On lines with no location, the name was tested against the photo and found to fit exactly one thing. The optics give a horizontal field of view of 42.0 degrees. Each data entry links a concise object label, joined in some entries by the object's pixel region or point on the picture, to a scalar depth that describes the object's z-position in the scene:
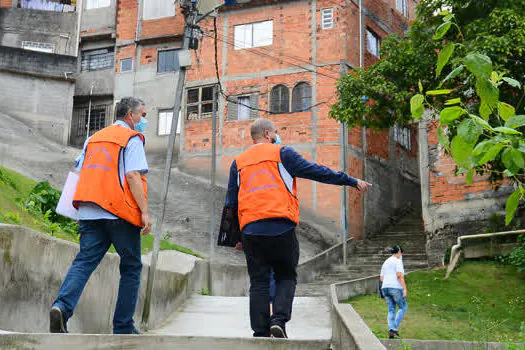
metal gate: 33.78
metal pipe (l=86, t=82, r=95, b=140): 33.88
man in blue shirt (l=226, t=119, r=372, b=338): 5.36
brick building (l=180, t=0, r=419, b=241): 25.50
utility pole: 8.16
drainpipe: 25.75
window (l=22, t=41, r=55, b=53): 36.34
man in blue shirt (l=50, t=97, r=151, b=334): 5.23
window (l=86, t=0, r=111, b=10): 35.84
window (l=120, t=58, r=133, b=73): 33.38
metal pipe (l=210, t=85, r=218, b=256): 18.50
